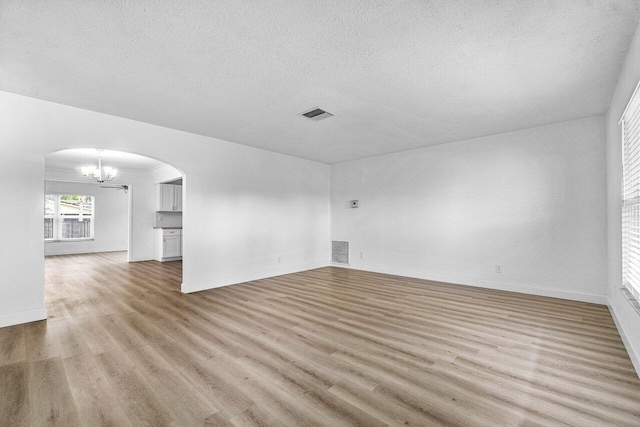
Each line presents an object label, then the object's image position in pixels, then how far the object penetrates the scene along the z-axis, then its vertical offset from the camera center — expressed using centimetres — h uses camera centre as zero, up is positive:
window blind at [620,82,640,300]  239 +19
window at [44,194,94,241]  941 +5
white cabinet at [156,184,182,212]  854 +63
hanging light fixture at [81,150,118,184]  695 +116
